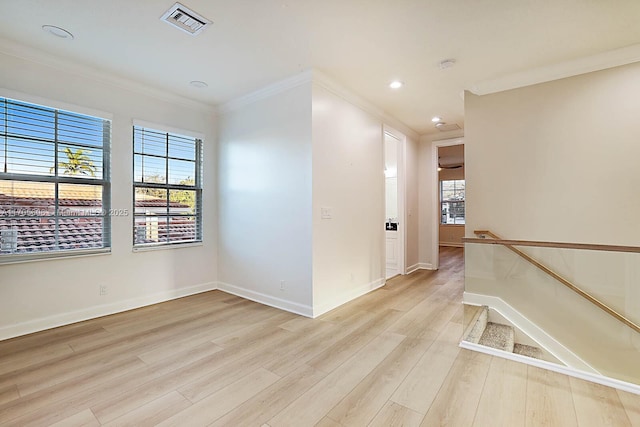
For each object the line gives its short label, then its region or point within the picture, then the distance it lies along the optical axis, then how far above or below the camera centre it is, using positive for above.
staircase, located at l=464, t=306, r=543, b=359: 2.85 -1.25
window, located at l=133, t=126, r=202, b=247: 3.86 +0.41
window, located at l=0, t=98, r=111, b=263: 2.93 +0.38
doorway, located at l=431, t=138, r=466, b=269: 10.07 +0.55
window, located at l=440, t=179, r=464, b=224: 10.24 +0.48
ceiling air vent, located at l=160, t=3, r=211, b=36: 2.32 +1.63
